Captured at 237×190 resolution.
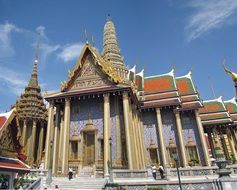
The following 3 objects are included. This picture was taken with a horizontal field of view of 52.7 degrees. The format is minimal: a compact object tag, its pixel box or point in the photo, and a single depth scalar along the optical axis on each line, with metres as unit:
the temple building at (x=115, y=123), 19.03
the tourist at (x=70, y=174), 16.90
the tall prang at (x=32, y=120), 32.56
